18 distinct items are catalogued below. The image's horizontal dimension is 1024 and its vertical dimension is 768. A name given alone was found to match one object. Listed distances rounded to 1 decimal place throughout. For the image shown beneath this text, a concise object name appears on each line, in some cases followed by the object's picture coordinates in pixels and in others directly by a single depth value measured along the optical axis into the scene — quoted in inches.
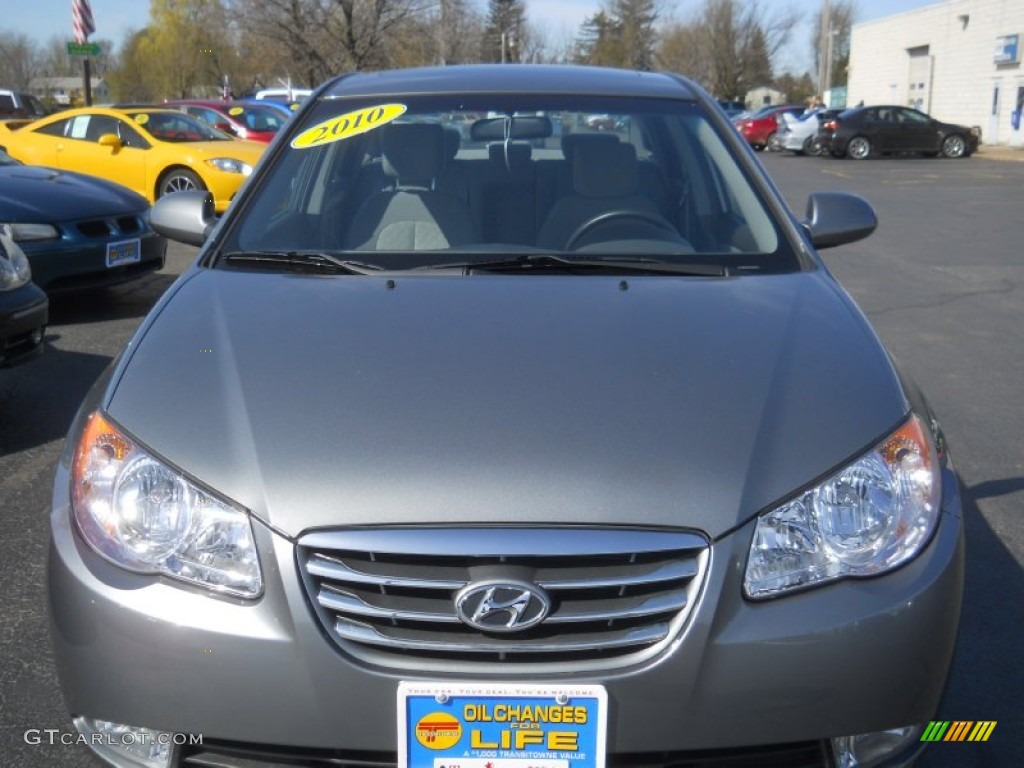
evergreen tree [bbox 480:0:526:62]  2650.1
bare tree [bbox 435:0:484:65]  1485.0
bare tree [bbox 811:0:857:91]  3302.2
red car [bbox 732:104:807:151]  1460.4
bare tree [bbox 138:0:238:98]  1790.1
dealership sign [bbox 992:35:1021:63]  1352.1
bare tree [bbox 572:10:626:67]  3056.1
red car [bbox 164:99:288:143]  761.0
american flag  837.2
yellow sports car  508.4
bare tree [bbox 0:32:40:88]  2854.3
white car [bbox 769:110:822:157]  1295.3
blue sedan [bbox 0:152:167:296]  301.6
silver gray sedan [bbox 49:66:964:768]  76.8
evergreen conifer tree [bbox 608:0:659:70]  3031.5
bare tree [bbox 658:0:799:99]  2719.0
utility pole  1945.1
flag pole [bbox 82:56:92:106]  904.3
